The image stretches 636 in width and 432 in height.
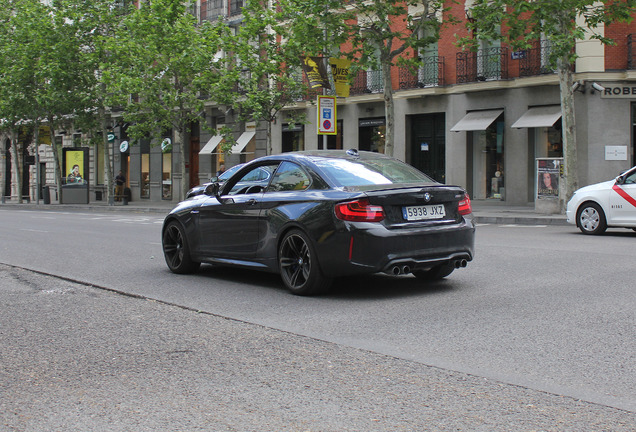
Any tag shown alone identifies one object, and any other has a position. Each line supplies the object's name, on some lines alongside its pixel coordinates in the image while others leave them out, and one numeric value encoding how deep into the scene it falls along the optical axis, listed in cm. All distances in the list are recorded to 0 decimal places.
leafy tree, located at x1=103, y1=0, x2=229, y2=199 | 3547
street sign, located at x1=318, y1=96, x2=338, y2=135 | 1873
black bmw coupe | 749
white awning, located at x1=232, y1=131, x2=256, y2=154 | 3988
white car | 1517
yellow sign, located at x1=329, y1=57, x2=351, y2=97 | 2317
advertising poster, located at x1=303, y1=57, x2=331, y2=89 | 2452
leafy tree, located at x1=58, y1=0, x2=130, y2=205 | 4009
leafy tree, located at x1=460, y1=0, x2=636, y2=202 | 2167
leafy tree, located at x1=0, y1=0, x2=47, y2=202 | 4238
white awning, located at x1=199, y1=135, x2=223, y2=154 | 4138
